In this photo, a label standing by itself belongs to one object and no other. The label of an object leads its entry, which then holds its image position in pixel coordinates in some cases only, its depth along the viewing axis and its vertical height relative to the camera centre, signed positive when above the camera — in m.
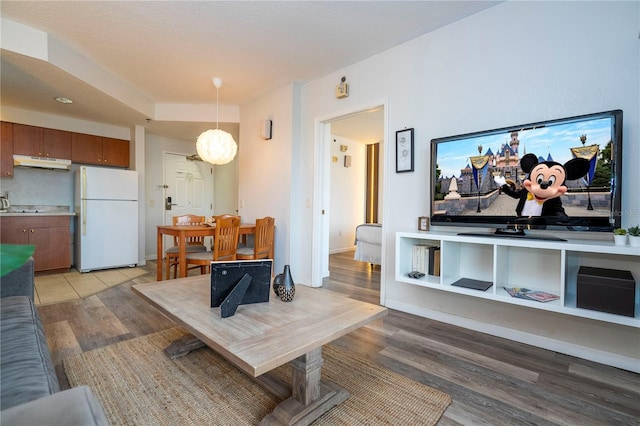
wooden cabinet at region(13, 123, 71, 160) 4.05 +0.93
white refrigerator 4.18 -0.17
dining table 2.98 -0.29
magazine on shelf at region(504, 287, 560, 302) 1.83 -0.55
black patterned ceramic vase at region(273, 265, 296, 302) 1.60 -0.44
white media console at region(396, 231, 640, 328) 1.69 -0.40
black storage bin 1.55 -0.45
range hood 4.01 +0.63
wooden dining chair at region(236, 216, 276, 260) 3.41 -0.44
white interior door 5.68 +0.42
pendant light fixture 3.52 +0.75
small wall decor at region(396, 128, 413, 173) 2.71 +0.55
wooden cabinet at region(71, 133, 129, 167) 4.52 +0.91
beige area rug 1.33 -0.95
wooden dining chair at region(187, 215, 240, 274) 3.02 -0.39
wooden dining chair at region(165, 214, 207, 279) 3.26 -0.47
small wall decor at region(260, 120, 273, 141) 3.97 +1.08
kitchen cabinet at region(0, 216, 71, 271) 3.84 -0.41
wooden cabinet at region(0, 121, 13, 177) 3.94 +0.77
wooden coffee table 1.07 -0.52
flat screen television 1.73 +0.25
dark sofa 0.57 -0.48
